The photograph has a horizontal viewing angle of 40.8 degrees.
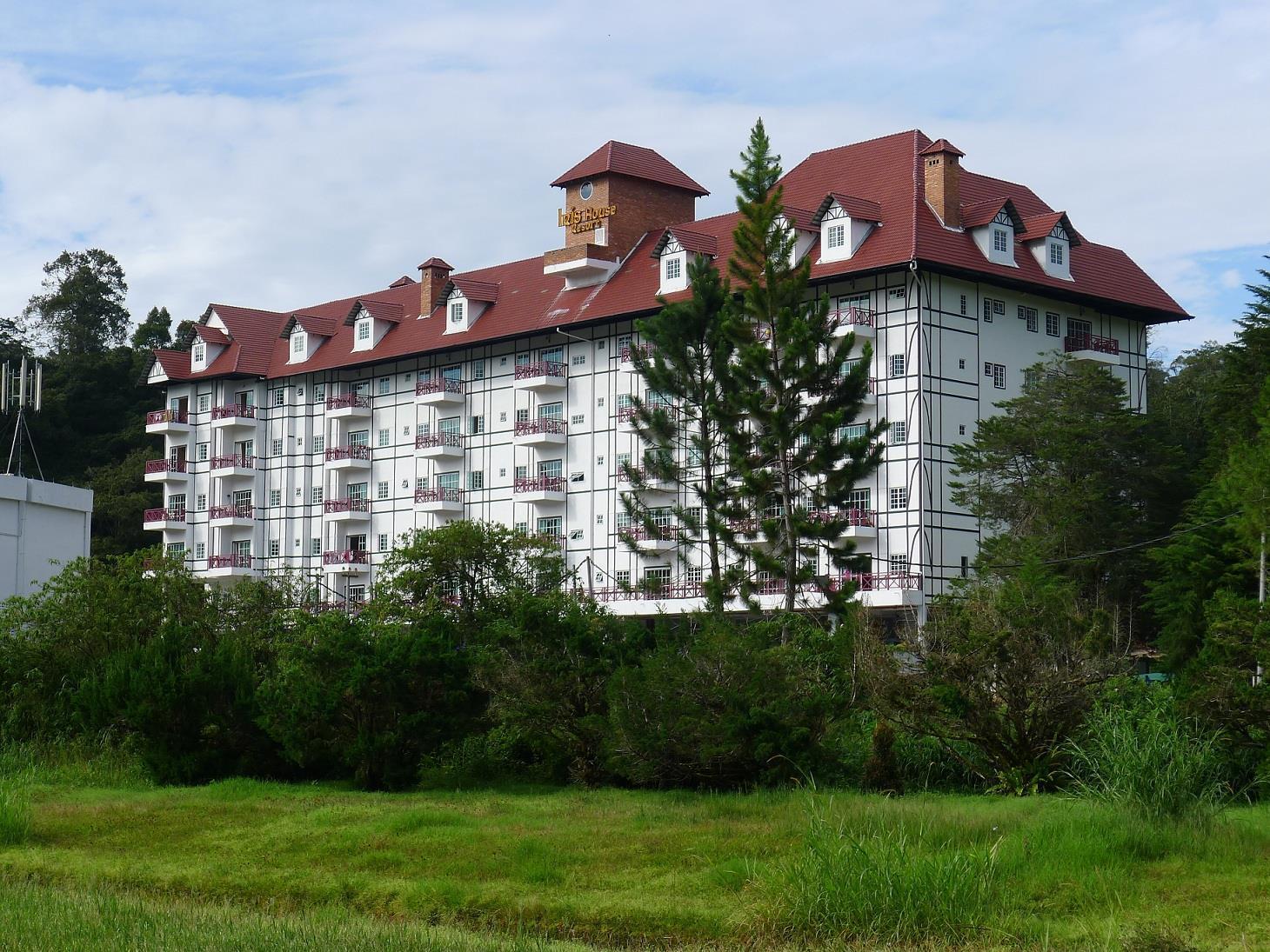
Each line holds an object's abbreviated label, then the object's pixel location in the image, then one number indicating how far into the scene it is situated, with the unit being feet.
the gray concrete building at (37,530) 129.59
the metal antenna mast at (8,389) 139.95
